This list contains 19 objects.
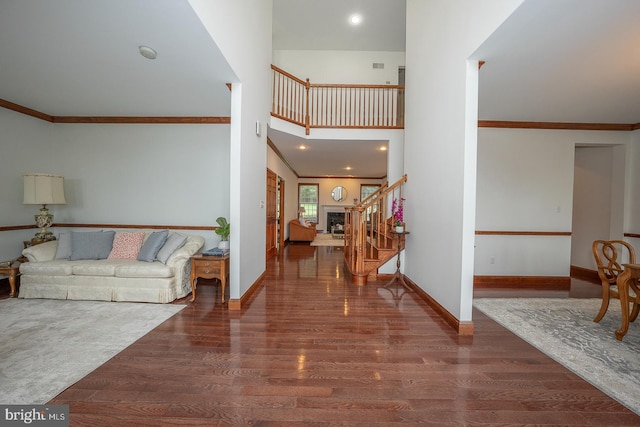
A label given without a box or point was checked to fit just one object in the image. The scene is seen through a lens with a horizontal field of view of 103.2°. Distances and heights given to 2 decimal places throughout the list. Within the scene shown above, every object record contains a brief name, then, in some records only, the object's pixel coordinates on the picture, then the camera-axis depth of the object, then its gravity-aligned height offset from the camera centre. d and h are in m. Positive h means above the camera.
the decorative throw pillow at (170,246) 3.53 -0.57
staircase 4.17 -0.58
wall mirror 11.42 +0.68
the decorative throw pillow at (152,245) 3.56 -0.57
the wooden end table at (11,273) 3.29 -0.91
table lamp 3.73 +0.15
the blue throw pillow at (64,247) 3.63 -0.62
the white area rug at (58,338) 1.74 -1.23
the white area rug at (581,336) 1.85 -1.21
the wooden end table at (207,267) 3.28 -0.78
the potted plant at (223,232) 3.39 -0.34
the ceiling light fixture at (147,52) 2.49 +1.55
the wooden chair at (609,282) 2.55 -0.72
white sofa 3.24 -0.99
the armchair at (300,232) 8.80 -0.83
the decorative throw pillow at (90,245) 3.66 -0.60
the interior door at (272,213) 6.12 -0.14
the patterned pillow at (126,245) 3.74 -0.60
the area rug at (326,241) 8.48 -1.16
